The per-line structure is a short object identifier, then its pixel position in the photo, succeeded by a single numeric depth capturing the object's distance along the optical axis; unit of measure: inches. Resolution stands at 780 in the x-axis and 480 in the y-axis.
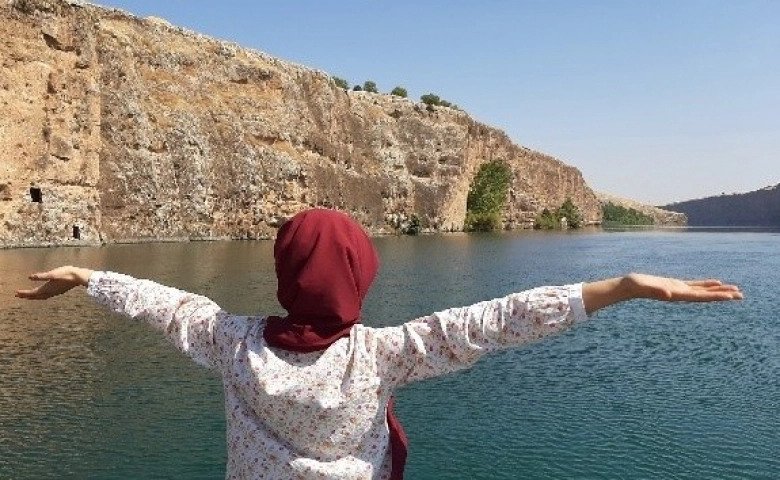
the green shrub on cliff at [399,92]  5200.3
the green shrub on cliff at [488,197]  5002.5
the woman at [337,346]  111.9
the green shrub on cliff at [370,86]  5118.1
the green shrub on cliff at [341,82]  4832.9
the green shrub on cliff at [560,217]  6294.3
